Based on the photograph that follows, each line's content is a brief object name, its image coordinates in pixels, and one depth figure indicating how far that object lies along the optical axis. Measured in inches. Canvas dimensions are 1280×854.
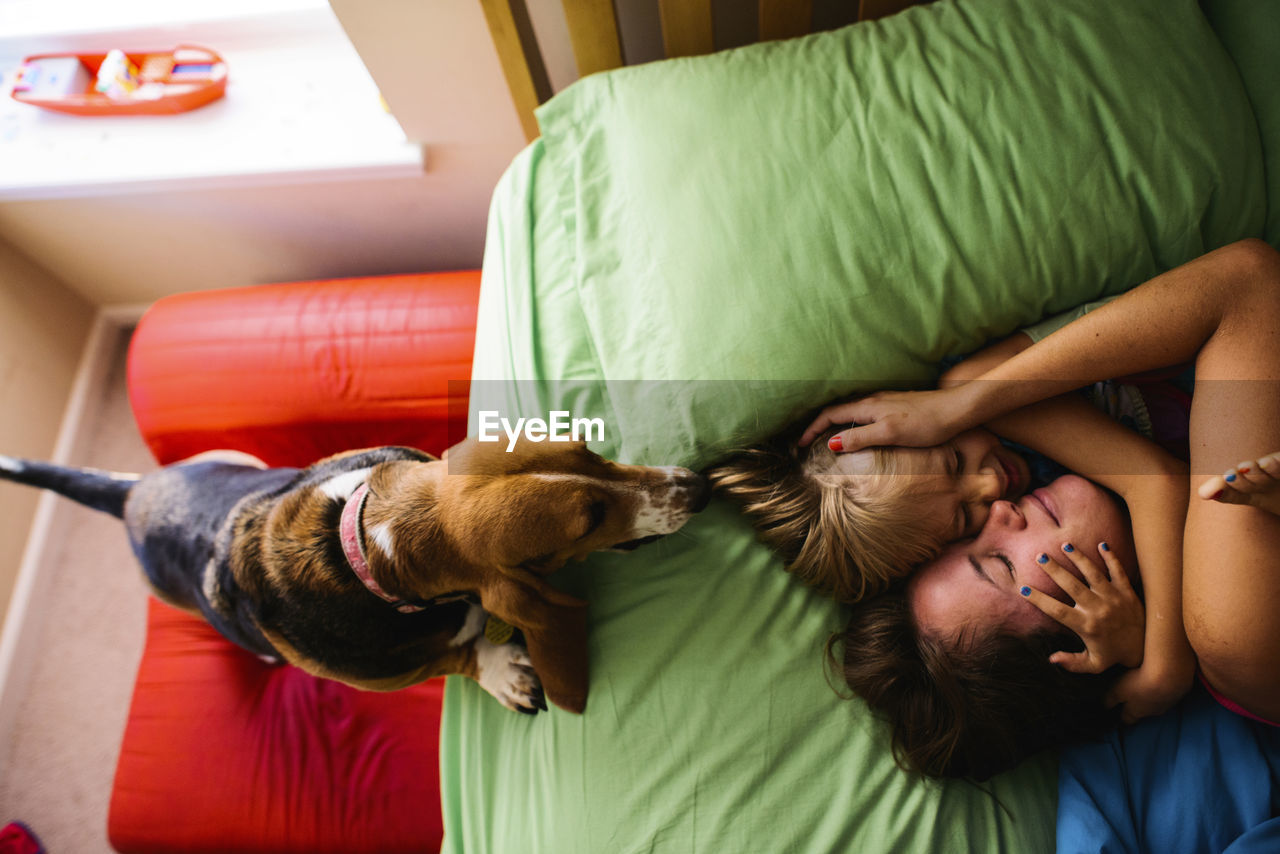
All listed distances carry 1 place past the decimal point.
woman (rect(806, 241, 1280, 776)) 45.5
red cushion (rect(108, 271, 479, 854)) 69.9
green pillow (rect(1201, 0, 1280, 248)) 52.5
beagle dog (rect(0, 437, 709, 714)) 50.1
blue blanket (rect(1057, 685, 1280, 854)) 48.9
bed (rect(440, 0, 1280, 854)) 50.6
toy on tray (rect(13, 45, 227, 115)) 84.9
